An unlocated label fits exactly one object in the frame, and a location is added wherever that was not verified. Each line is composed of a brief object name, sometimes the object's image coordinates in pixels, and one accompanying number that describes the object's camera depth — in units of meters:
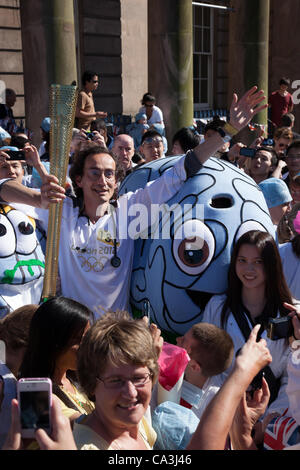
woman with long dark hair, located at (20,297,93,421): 2.12
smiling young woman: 2.93
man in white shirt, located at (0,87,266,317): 3.26
